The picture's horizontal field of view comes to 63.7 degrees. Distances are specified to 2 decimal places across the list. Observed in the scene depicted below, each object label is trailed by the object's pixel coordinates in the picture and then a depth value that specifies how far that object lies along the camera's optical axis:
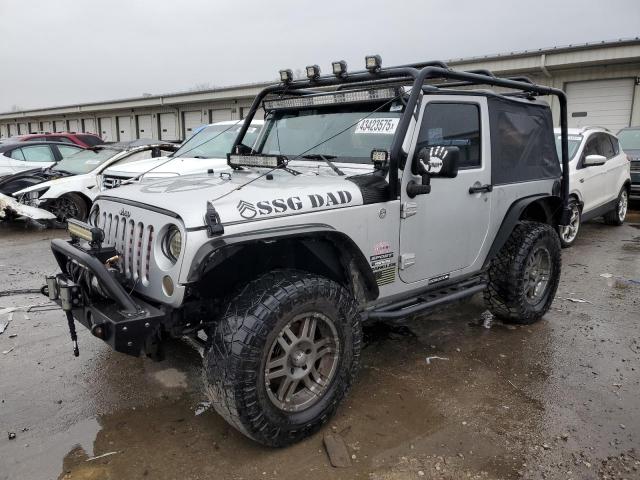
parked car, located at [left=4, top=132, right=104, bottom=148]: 15.28
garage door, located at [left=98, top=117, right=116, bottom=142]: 34.10
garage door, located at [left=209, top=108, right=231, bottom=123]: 24.89
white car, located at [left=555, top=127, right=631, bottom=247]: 8.00
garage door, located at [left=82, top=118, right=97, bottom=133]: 35.78
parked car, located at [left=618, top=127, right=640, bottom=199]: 11.15
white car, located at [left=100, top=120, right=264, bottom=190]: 8.11
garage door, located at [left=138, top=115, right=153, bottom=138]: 30.55
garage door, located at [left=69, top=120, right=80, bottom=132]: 37.88
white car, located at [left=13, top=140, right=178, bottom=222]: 9.23
